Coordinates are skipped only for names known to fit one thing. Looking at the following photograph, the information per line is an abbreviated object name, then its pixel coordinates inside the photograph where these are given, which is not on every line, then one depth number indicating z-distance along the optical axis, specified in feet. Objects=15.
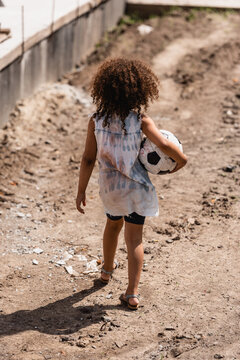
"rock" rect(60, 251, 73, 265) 27.58
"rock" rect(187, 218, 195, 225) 30.45
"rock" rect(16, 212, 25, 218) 31.46
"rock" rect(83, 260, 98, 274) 26.52
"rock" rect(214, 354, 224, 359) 20.21
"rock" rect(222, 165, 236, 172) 35.78
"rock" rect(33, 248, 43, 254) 28.11
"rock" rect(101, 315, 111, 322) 22.80
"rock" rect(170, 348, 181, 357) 20.58
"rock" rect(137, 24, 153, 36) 63.83
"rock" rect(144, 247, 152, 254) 28.03
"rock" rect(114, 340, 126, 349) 21.33
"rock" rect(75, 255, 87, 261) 27.55
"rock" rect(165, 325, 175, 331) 22.14
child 20.77
